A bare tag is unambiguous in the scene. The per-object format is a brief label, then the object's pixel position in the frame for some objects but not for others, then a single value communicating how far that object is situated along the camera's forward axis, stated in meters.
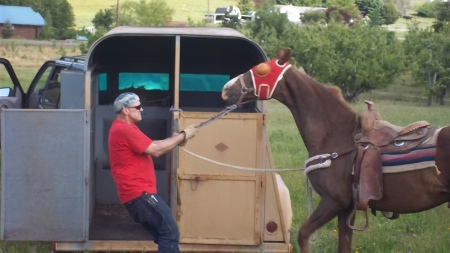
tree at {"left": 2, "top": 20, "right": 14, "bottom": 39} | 62.41
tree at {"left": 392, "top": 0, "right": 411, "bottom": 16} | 114.29
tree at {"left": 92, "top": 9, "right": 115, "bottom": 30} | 62.91
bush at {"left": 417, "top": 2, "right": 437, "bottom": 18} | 100.44
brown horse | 6.36
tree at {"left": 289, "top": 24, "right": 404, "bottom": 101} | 37.62
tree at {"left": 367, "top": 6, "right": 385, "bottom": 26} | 67.65
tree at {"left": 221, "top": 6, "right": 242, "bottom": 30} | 54.69
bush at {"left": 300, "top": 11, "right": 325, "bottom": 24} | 70.32
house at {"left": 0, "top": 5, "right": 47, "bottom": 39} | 63.84
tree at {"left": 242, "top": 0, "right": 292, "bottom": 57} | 47.28
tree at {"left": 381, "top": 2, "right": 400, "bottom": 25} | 93.19
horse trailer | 7.16
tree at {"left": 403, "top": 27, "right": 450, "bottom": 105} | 37.47
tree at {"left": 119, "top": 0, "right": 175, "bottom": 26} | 64.88
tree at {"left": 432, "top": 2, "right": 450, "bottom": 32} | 61.97
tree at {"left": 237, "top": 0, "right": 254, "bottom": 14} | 91.79
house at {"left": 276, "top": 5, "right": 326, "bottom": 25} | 85.69
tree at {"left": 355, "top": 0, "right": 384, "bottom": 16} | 99.85
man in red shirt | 6.32
